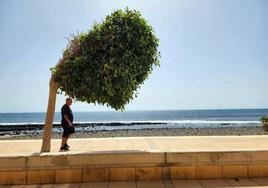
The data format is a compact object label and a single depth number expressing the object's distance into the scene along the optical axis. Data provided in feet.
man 29.95
